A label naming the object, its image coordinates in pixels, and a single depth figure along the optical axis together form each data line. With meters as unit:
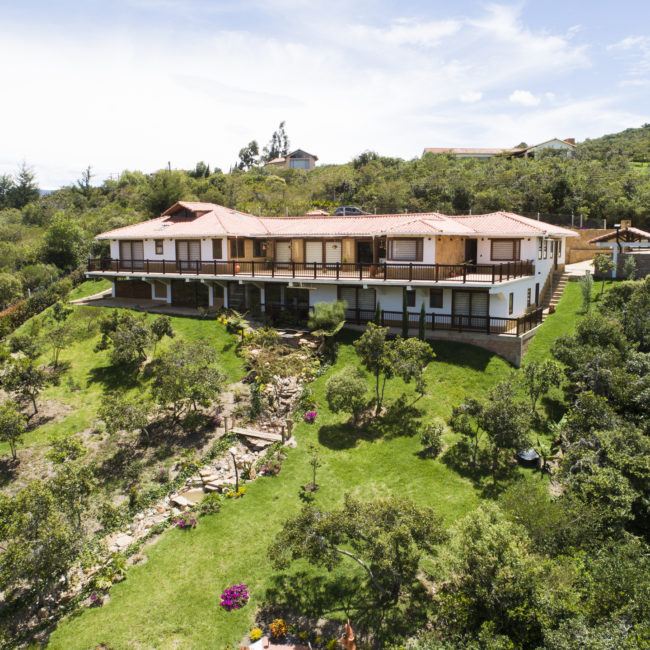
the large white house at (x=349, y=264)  26.55
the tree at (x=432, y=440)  18.66
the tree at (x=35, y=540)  12.69
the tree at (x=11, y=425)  18.77
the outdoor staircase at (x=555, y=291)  31.79
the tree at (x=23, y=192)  76.12
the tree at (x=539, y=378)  20.56
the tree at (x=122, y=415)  19.03
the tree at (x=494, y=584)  10.02
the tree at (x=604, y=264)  32.75
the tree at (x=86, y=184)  77.44
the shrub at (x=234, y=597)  12.98
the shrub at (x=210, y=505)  16.61
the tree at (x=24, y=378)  21.51
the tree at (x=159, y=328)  25.66
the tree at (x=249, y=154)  106.56
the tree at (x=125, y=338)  24.08
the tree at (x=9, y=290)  34.47
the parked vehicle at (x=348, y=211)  41.16
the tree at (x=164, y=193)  49.94
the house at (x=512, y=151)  72.62
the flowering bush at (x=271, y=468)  18.33
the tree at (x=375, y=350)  20.53
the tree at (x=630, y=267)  31.96
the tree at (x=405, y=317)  25.70
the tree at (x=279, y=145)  112.68
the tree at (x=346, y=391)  19.88
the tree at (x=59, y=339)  25.11
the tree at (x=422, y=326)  25.13
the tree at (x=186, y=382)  20.12
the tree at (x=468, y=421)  18.44
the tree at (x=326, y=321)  26.08
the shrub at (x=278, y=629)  12.22
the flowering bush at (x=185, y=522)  16.03
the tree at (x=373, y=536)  11.80
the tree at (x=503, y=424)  17.33
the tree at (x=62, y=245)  41.53
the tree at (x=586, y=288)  29.41
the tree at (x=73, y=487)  14.68
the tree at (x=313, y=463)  17.44
